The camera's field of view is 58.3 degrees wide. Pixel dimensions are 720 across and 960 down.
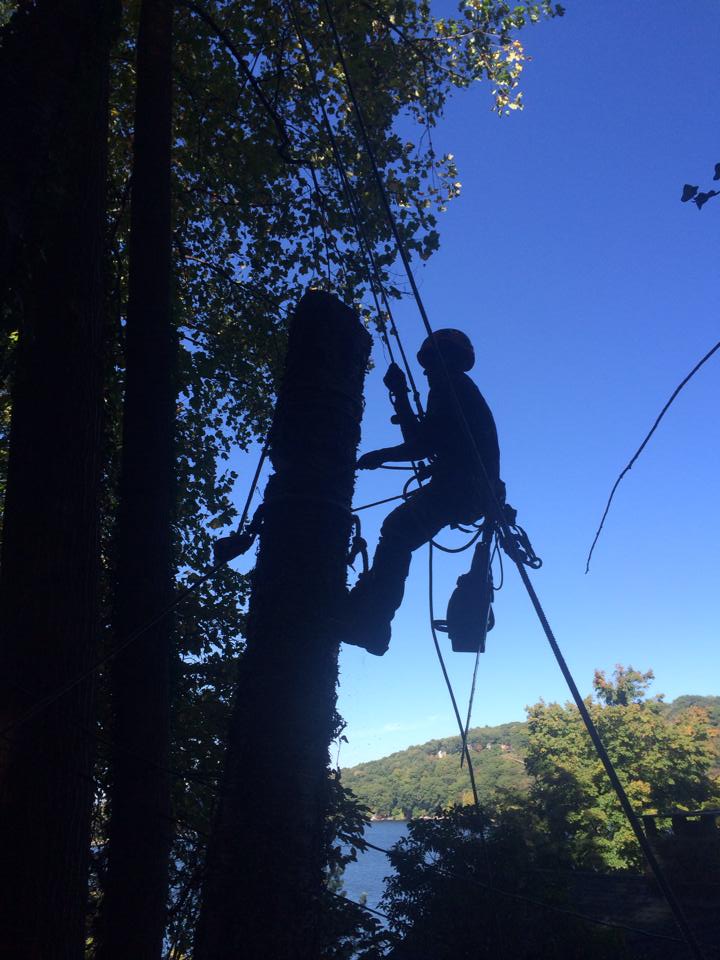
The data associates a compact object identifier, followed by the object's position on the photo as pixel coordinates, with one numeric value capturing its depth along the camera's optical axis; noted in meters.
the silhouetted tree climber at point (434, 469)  3.21
